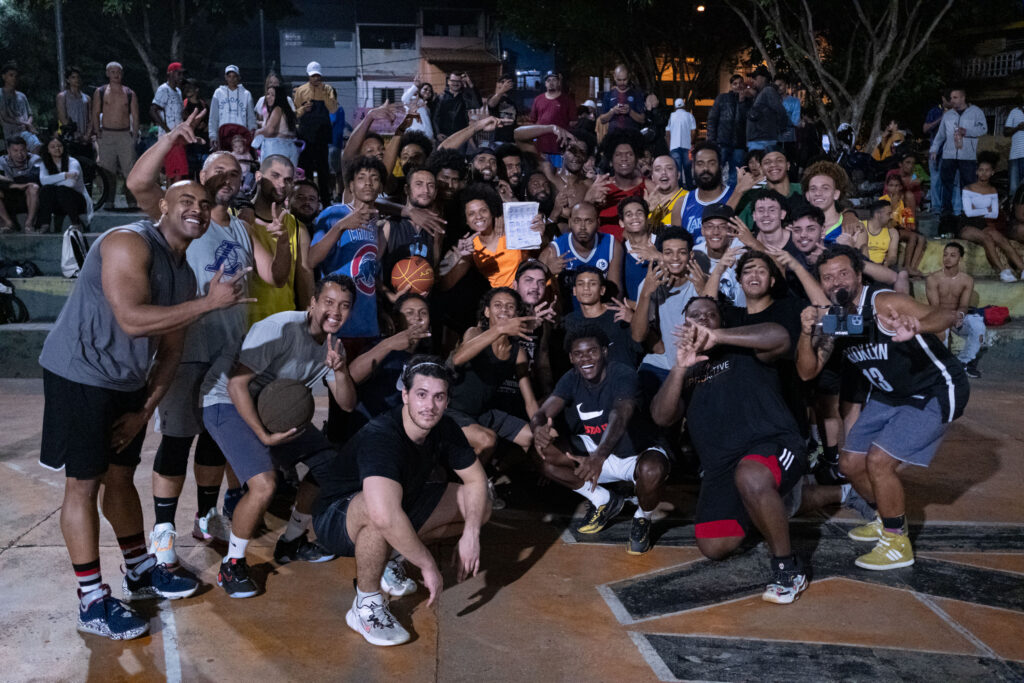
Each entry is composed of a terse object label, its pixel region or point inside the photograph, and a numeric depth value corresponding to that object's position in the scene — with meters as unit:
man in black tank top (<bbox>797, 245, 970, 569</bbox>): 5.31
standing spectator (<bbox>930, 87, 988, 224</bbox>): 14.52
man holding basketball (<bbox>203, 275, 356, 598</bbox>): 4.85
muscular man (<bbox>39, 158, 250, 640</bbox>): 4.20
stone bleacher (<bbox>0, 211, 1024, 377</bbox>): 10.61
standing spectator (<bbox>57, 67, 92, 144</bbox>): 14.57
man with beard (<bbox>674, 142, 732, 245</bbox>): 7.62
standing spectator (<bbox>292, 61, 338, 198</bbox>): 12.44
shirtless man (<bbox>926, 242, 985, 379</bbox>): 11.09
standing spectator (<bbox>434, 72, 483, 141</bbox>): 12.04
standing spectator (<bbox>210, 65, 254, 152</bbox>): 13.57
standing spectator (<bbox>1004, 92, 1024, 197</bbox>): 14.38
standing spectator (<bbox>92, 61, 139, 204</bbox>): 13.75
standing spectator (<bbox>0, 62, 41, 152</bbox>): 13.88
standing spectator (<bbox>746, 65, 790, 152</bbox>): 13.62
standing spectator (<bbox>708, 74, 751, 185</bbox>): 14.54
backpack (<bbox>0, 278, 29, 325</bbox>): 11.38
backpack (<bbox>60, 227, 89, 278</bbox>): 8.79
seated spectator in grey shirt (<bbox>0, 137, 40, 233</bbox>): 12.99
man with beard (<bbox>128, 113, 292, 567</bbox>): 5.02
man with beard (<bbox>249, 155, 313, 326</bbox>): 5.64
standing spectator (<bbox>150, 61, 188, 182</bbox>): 13.86
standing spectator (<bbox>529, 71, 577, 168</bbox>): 11.91
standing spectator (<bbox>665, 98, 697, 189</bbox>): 15.62
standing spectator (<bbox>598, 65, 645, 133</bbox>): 12.72
